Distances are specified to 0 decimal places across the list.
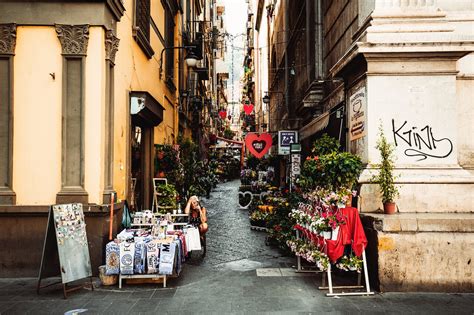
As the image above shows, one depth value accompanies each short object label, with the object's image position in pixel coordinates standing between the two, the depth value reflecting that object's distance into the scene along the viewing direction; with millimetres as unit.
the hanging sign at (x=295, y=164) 14750
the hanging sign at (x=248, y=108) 28544
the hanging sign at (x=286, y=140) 15914
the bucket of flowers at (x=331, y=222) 6879
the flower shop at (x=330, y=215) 6867
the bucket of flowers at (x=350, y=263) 6805
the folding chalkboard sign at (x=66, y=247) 6789
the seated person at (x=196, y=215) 10109
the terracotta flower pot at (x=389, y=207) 7504
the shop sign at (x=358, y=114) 8414
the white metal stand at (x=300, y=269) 8117
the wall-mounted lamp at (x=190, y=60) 14489
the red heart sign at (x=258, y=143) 18000
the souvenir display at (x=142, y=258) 7203
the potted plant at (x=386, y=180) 7500
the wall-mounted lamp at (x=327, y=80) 11241
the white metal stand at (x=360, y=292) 6738
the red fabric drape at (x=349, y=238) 6836
